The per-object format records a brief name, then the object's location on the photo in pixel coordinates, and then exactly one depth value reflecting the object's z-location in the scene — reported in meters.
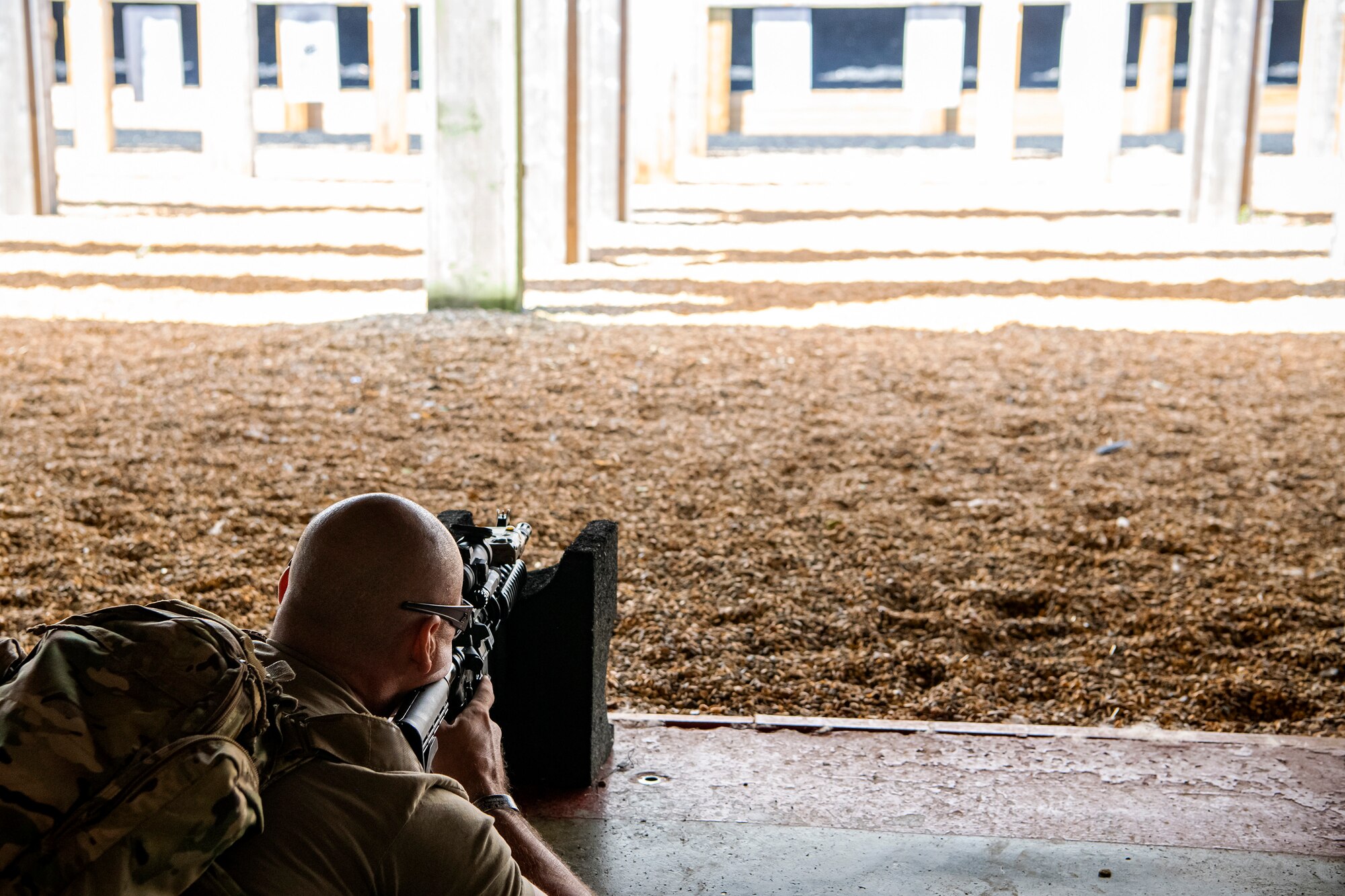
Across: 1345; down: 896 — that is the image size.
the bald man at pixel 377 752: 1.20
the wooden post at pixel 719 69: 25.69
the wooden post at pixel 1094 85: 17.23
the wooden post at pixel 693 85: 20.77
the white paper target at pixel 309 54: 25.30
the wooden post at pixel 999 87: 20.67
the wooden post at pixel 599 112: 10.05
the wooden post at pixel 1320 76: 16.50
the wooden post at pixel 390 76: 21.89
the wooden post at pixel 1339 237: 9.68
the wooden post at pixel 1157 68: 24.06
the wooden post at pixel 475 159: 6.89
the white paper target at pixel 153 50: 25.70
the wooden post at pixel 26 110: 10.98
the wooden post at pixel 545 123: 8.81
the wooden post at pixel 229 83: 15.58
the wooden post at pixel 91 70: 17.59
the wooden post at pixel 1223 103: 11.75
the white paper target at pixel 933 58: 25.41
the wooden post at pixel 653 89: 15.20
